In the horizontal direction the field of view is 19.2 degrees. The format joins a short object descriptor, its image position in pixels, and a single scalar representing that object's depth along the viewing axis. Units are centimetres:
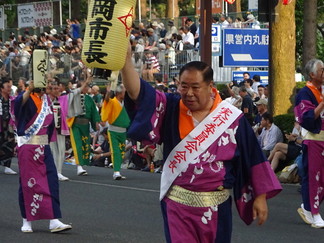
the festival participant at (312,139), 1045
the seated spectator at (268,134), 1616
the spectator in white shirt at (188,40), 2522
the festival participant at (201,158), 616
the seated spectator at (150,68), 2453
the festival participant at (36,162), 1066
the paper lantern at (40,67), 1067
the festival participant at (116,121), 1731
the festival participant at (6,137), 1852
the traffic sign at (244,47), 1867
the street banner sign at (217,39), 1961
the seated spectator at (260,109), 1762
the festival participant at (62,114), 1700
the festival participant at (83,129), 1802
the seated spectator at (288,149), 1559
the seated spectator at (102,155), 2004
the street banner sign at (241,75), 2209
